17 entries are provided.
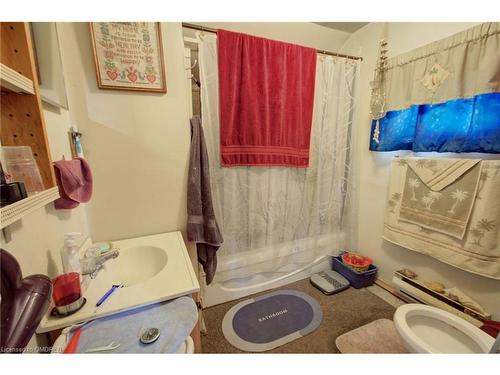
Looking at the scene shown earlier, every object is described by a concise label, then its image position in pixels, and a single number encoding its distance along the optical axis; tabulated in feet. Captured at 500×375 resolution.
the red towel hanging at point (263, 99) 4.63
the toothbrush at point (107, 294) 2.29
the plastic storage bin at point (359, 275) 6.28
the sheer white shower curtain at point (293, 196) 5.28
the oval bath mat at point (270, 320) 4.63
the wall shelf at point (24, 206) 1.30
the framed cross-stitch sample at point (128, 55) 3.40
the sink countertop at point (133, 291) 2.10
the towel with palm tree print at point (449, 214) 4.06
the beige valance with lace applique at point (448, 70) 3.84
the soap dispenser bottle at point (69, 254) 2.35
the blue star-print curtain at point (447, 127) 3.90
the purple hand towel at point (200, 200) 4.22
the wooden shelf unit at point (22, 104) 1.65
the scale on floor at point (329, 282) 6.16
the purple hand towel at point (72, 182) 2.56
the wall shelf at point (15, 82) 1.42
